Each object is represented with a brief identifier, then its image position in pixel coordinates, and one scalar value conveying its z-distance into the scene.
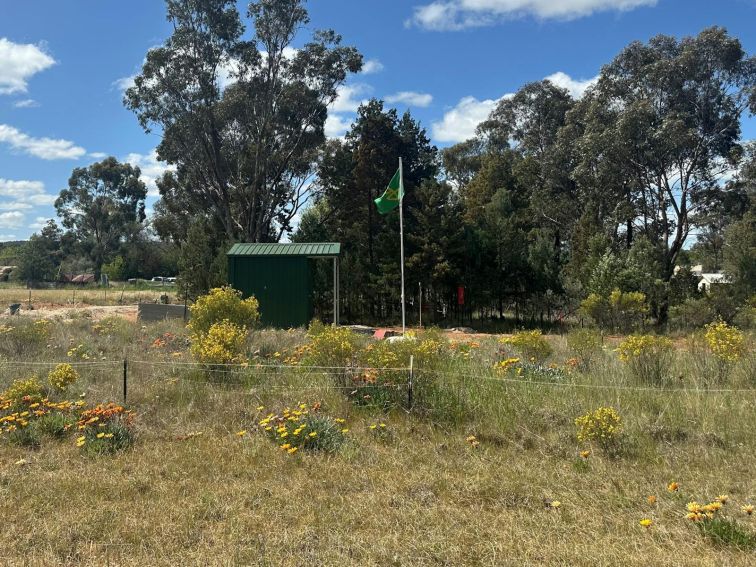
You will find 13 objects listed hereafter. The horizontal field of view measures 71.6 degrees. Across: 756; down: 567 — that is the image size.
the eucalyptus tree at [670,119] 19.20
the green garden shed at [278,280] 14.72
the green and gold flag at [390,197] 13.74
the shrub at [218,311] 8.00
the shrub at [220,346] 6.51
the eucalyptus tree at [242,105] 25.27
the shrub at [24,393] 5.13
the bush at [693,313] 15.79
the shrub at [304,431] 4.41
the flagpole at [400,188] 13.33
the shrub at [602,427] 4.14
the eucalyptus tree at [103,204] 57.03
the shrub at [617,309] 15.58
